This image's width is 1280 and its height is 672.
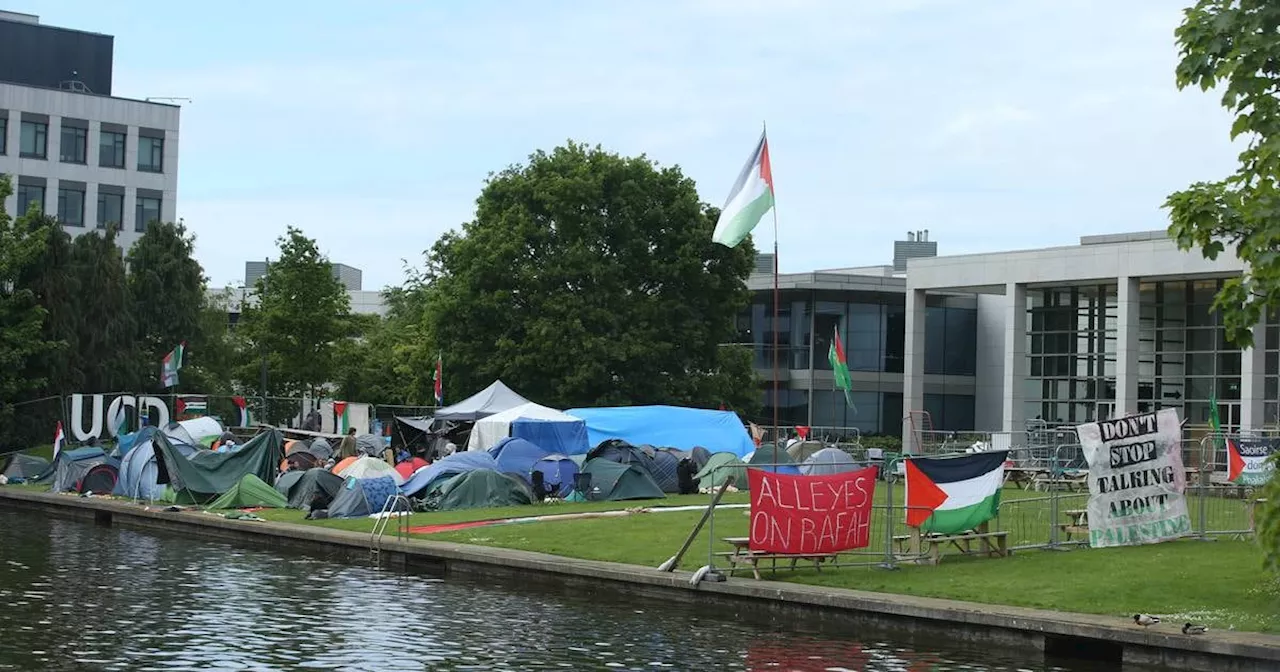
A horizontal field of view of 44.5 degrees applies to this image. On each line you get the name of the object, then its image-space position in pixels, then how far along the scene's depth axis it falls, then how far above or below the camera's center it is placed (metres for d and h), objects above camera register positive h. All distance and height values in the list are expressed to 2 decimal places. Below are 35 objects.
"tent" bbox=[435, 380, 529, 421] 53.38 -0.63
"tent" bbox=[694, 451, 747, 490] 44.91 -2.34
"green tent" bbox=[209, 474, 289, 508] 40.84 -3.10
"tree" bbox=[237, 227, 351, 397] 69.75 +2.68
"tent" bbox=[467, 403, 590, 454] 47.81 -1.32
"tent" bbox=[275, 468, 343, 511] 39.03 -2.78
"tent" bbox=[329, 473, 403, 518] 37.59 -2.84
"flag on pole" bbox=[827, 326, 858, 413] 50.07 +1.02
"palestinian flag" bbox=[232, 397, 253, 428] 58.10 -1.36
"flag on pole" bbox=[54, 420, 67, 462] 50.03 -2.22
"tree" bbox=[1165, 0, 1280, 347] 15.88 +2.61
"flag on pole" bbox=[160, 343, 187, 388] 61.22 +0.34
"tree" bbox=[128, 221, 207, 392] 74.69 +3.95
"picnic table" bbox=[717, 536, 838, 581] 24.55 -2.55
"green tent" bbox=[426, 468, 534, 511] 39.75 -2.74
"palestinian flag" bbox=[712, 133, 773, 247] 29.19 +3.75
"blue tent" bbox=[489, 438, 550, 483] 44.38 -1.97
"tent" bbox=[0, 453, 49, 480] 51.34 -3.18
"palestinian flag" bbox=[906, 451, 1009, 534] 25.47 -1.47
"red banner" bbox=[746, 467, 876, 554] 24.31 -1.81
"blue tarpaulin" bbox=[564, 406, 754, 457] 52.50 -1.22
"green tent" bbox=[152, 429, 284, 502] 42.38 -2.44
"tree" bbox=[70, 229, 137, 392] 65.00 +2.37
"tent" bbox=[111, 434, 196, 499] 43.09 -2.74
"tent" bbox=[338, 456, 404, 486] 38.81 -2.19
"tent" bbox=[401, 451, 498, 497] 40.44 -2.21
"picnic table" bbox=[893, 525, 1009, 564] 25.72 -2.39
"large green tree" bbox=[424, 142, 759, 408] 64.38 +4.25
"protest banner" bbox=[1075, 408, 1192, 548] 26.47 -1.15
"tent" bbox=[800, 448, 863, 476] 41.56 -1.66
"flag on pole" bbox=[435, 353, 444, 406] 60.18 +0.37
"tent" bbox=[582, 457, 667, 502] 42.31 -2.52
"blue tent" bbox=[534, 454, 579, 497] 43.03 -2.30
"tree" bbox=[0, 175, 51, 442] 59.53 +1.98
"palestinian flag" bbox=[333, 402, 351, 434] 57.62 -1.29
